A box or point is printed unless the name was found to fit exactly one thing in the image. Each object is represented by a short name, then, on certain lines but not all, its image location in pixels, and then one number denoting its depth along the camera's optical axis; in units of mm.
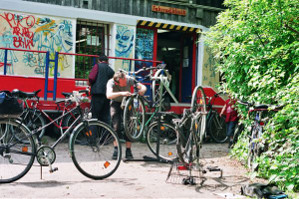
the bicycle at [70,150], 5500
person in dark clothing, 9148
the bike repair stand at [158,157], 7934
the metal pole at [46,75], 10000
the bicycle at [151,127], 7430
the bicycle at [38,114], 9617
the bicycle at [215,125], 12578
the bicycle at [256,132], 6441
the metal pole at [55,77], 10069
